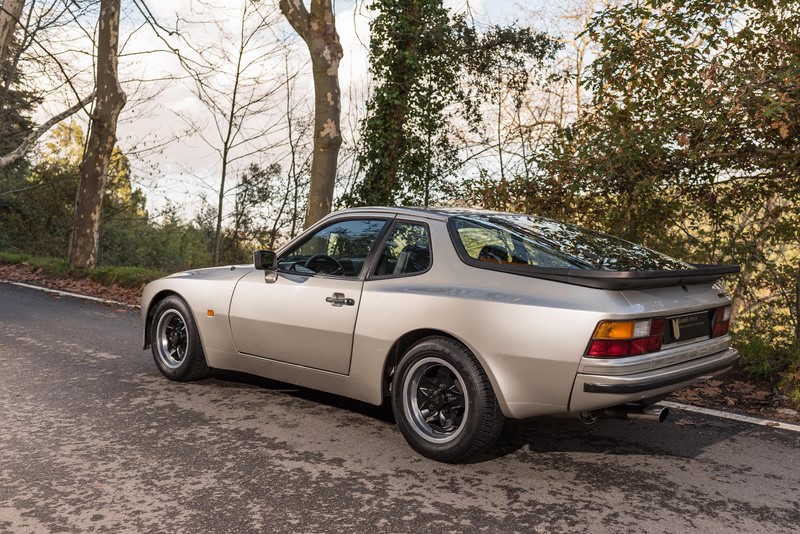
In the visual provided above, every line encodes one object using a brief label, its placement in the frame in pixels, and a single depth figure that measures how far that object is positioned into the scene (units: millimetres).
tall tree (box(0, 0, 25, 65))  16625
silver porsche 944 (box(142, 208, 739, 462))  3867
